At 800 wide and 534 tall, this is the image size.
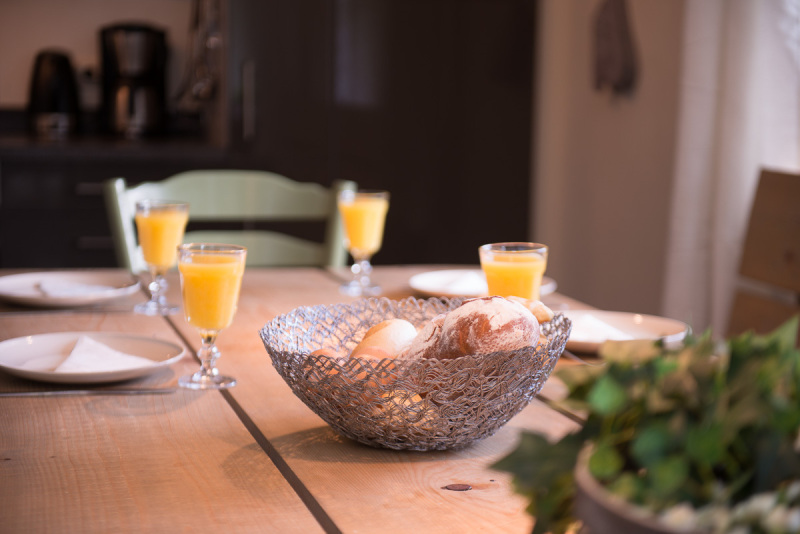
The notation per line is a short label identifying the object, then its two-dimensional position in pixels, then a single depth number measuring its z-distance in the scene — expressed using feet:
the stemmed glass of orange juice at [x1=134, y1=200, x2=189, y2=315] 4.58
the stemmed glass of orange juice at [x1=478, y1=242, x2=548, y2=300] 3.71
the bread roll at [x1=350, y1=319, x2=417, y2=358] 2.57
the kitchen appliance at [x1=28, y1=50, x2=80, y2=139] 11.58
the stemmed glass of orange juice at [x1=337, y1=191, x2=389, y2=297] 5.29
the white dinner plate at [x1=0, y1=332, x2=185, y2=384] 3.11
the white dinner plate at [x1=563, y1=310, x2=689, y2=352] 3.73
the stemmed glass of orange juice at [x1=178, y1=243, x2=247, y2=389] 3.34
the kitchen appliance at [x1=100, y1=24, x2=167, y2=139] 11.63
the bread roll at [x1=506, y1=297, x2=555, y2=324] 2.92
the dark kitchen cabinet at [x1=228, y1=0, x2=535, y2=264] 10.23
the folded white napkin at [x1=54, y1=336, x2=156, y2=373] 3.21
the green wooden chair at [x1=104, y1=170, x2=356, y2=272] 6.59
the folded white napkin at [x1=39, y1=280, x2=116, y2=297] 4.51
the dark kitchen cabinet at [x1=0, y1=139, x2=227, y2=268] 9.98
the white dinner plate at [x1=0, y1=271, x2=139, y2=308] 4.41
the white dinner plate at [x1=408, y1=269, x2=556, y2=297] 4.71
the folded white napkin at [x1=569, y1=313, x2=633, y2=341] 3.82
